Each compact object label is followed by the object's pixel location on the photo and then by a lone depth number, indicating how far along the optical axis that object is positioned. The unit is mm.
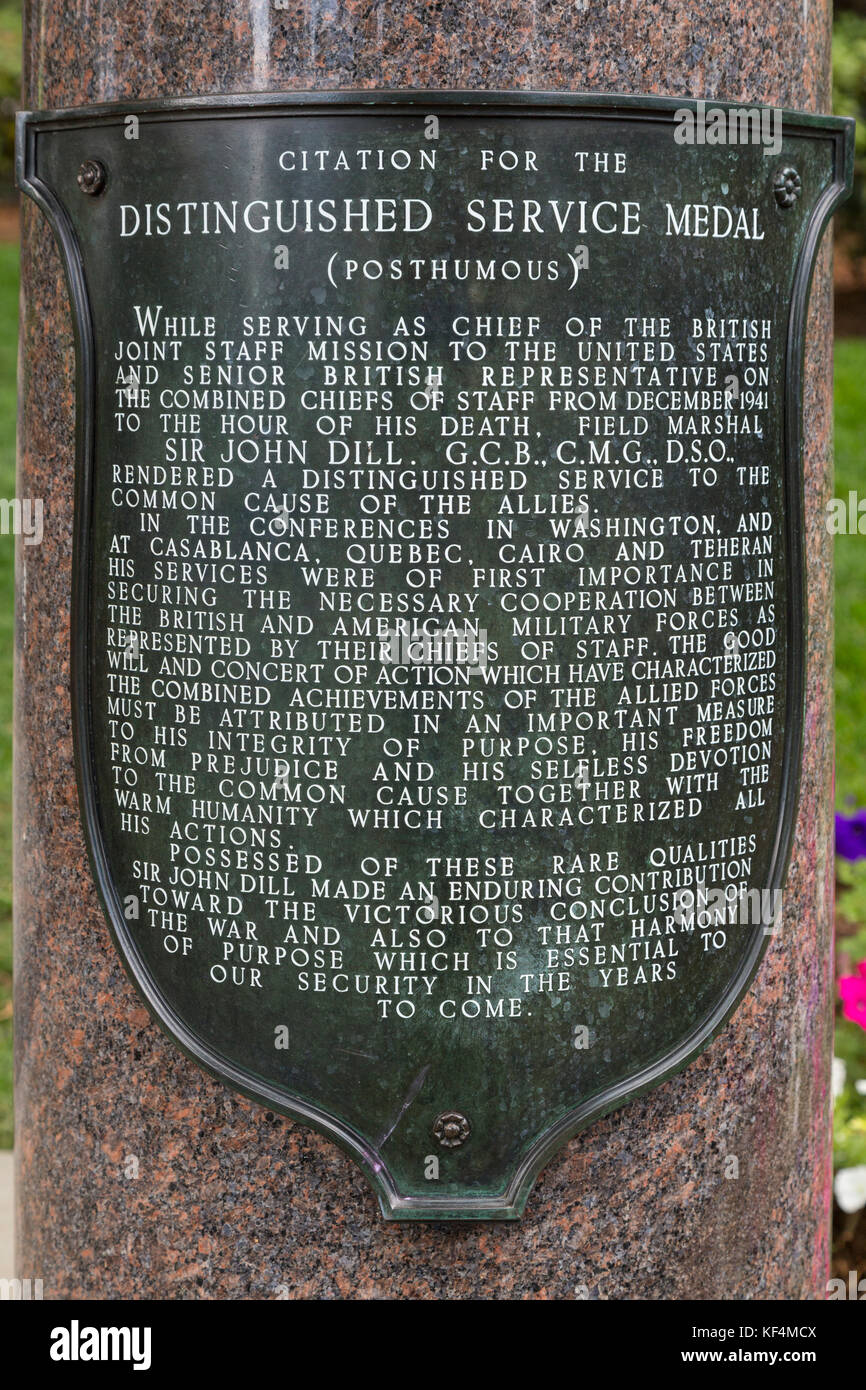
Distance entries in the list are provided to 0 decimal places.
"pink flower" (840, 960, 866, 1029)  3871
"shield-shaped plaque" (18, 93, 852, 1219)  2531
